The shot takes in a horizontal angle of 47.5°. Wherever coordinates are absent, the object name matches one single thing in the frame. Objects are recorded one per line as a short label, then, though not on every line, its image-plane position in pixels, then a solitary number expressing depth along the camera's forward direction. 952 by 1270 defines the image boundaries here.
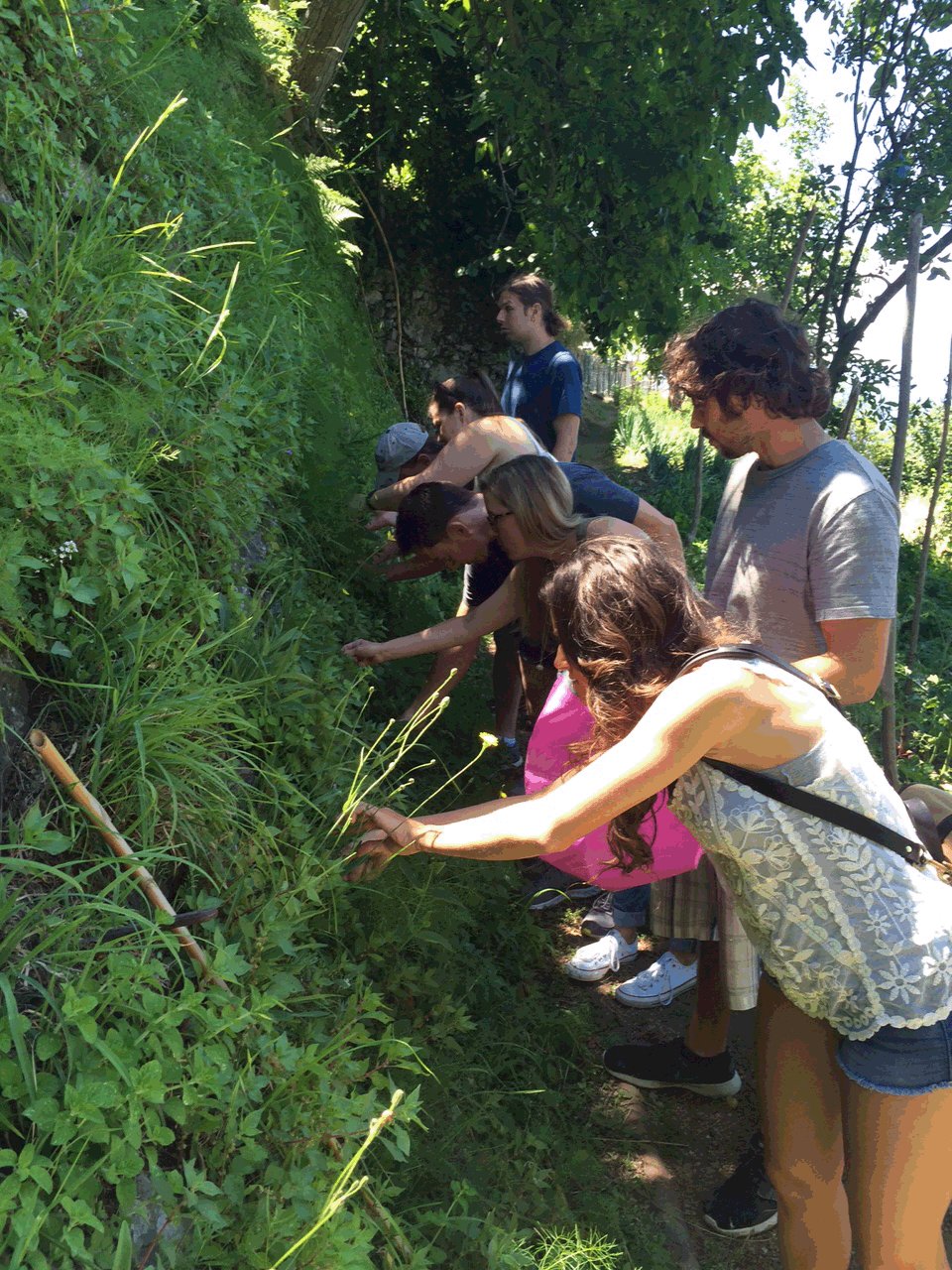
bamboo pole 1.80
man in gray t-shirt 2.66
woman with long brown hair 1.94
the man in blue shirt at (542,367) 5.05
